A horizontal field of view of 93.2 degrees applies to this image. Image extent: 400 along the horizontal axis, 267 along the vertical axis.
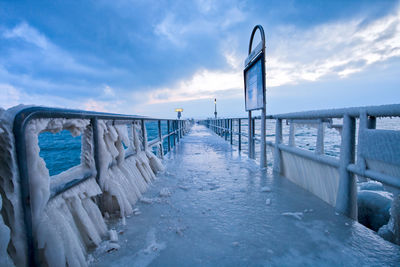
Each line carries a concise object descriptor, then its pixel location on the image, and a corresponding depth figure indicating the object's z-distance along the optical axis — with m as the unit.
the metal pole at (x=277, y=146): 2.71
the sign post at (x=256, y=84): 3.02
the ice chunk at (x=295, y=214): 1.54
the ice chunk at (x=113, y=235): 1.26
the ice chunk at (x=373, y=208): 1.50
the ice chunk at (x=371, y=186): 2.07
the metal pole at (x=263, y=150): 3.11
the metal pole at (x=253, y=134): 3.76
